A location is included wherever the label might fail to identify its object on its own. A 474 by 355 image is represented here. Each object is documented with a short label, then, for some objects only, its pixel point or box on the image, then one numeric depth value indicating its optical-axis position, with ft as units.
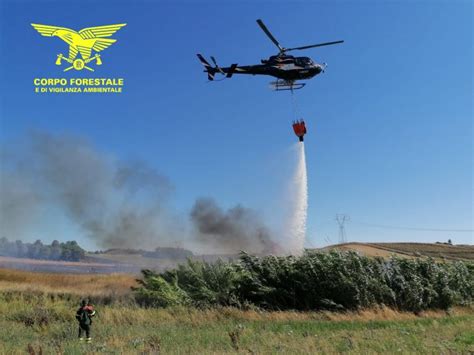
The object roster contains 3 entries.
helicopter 109.60
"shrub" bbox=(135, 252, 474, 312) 70.13
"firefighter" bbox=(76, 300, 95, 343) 43.80
